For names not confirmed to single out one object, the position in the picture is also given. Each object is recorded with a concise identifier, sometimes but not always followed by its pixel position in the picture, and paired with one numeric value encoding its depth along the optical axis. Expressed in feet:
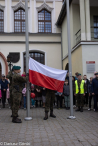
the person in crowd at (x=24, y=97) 24.93
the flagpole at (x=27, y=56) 16.94
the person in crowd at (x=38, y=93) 25.86
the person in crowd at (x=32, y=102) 26.29
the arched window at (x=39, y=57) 43.50
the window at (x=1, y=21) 41.98
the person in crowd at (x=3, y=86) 26.37
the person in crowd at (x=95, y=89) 21.79
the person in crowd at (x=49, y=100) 17.23
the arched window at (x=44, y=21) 43.39
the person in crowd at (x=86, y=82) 24.15
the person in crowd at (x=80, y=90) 21.94
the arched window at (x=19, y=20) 42.71
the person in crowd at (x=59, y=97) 24.90
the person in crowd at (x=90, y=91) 23.63
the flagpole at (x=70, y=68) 17.34
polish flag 16.96
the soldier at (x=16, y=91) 15.64
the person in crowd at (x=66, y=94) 24.15
